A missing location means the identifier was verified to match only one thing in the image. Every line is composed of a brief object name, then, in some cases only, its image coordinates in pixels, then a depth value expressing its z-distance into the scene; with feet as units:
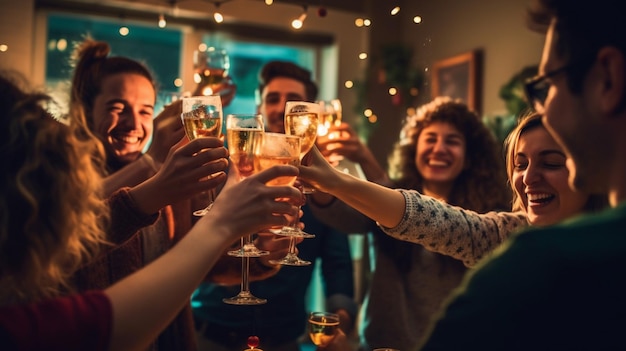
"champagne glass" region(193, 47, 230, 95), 7.65
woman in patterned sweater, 4.77
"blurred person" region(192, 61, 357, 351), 7.38
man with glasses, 2.54
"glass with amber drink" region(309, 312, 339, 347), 4.91
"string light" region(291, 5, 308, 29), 6.98
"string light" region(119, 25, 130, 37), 12.30
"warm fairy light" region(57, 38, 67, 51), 12.62
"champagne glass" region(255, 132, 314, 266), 4.08
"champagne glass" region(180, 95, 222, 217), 4.42
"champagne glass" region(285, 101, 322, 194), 4.66
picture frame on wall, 12.63
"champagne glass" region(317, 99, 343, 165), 7.08
